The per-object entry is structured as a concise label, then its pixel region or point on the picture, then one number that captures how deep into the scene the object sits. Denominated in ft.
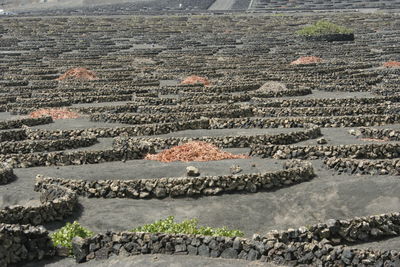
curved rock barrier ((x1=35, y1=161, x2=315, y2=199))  115.65
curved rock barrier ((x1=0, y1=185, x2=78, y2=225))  101.96
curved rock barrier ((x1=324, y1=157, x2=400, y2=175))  119.34
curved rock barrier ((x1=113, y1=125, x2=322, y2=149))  149.79
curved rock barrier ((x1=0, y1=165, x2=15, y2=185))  127.95
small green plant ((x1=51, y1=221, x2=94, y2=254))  91.97
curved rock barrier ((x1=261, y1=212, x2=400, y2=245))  91.76
